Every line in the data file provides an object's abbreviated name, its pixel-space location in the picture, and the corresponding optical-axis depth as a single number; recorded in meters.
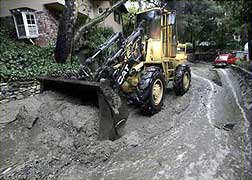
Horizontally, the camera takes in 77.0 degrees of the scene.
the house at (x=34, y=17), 8.01
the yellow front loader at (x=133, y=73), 3.29
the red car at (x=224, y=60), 11.53
